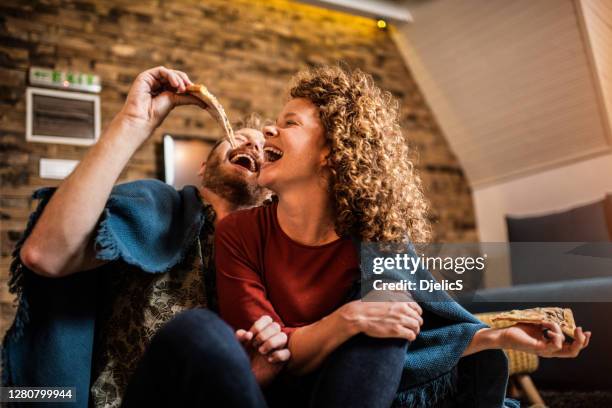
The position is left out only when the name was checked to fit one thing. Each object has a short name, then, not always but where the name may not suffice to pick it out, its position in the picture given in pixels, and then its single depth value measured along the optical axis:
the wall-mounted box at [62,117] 3.65
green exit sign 3.67
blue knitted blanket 1.08
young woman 0.94
